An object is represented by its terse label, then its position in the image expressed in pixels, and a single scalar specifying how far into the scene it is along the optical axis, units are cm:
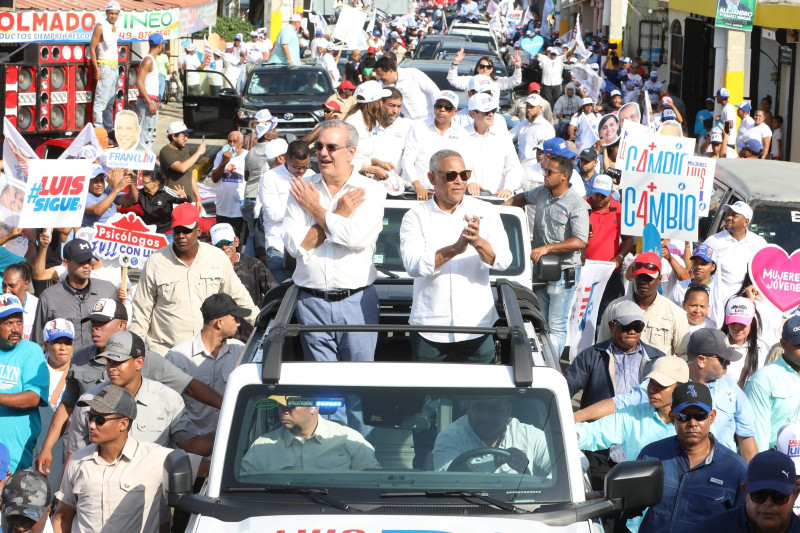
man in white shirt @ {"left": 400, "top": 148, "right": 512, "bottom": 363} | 668
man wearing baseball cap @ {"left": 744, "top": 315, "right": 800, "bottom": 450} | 758
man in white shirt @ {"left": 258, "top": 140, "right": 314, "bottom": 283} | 1015
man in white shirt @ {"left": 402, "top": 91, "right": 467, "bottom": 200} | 1094
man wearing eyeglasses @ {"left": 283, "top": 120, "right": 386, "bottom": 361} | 680
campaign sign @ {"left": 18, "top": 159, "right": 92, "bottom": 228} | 1084
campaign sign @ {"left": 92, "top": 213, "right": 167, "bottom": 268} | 1029
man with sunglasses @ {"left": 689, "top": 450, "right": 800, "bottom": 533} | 538
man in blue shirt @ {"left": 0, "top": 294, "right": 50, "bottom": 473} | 795
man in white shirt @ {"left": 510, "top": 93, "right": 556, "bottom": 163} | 1500
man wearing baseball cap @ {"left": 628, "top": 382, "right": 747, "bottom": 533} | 620
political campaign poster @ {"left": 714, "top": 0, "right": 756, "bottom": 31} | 2505
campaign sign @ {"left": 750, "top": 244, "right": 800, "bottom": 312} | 1001
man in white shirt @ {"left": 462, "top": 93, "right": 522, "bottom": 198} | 1109
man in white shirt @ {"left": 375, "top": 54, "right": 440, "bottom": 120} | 1428
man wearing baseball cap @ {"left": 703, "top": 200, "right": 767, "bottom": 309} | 1064
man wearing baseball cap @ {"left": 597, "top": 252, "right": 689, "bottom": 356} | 906
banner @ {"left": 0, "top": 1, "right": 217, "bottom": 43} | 1702
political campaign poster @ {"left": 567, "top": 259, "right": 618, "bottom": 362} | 1041
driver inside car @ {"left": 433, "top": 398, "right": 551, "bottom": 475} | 527
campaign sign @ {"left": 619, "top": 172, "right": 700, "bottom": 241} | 1141
